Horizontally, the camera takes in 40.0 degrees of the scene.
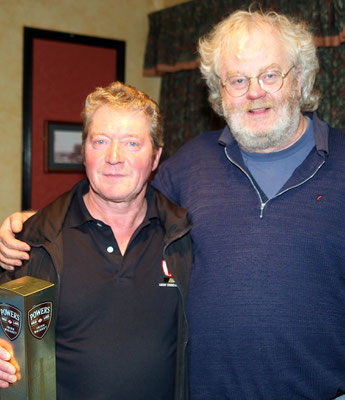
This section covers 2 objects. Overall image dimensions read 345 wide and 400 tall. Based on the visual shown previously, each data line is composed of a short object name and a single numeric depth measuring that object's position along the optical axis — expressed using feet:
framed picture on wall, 12.76
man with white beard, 5.06
